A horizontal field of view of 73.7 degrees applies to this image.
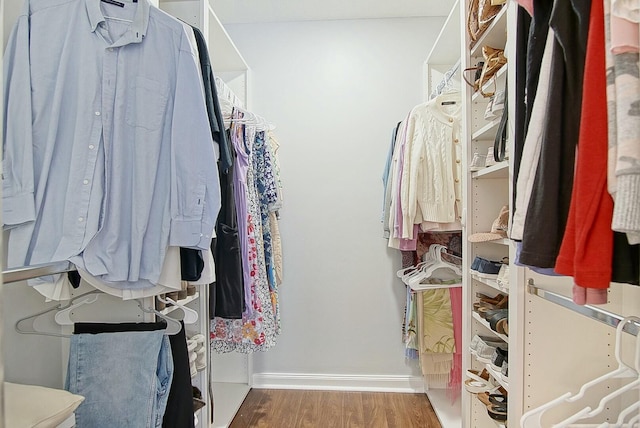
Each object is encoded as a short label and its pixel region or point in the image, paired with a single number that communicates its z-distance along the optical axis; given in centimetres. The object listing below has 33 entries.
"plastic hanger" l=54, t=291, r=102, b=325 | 130
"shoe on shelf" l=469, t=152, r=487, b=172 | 170
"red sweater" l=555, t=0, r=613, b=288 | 62
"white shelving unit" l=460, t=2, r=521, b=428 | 174
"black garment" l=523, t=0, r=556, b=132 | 86
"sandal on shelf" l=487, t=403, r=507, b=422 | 147
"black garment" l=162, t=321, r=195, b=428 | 134
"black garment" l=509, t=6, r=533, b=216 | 94
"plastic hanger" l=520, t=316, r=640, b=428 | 85
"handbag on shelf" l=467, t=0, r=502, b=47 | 158
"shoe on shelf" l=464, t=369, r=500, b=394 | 162
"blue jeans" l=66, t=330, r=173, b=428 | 122
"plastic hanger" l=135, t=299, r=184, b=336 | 134
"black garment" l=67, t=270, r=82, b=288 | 128
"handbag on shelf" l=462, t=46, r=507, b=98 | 156
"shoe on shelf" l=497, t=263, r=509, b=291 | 144
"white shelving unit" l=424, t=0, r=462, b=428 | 223
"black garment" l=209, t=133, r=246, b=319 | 185
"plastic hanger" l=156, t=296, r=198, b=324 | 151
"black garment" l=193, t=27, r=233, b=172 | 149
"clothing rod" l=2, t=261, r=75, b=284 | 70
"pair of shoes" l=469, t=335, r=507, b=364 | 160
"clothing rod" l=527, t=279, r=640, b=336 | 76
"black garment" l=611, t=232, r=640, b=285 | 64
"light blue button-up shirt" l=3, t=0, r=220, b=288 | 113
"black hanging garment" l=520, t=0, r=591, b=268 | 72
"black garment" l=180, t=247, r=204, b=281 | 129
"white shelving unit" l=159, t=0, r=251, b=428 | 191
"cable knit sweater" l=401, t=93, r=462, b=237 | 222
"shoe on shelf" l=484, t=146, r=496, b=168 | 159
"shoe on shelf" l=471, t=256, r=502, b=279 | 161
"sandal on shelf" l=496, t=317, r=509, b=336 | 146
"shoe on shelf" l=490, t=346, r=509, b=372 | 148
